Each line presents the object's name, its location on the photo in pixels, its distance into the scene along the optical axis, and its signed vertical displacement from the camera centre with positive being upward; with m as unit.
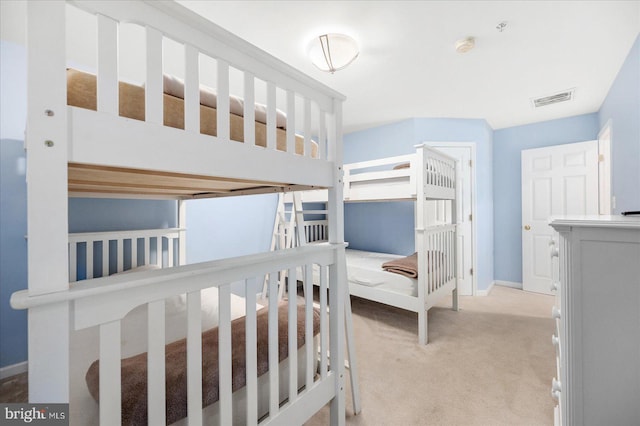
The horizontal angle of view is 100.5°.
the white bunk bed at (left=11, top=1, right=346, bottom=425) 0.53 -0.01
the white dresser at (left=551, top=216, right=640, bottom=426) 0.83 -0.35
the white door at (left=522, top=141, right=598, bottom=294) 3.19 +0.23
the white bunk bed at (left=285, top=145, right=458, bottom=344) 2.24 -0.29
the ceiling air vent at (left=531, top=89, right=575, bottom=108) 2.73 +1.21
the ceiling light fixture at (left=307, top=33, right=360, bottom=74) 1.84 +1.17
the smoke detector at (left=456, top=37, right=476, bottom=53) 1.87 +1.20
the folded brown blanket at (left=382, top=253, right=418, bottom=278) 2.29 -0.48
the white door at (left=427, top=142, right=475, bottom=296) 3.46 +0.05
